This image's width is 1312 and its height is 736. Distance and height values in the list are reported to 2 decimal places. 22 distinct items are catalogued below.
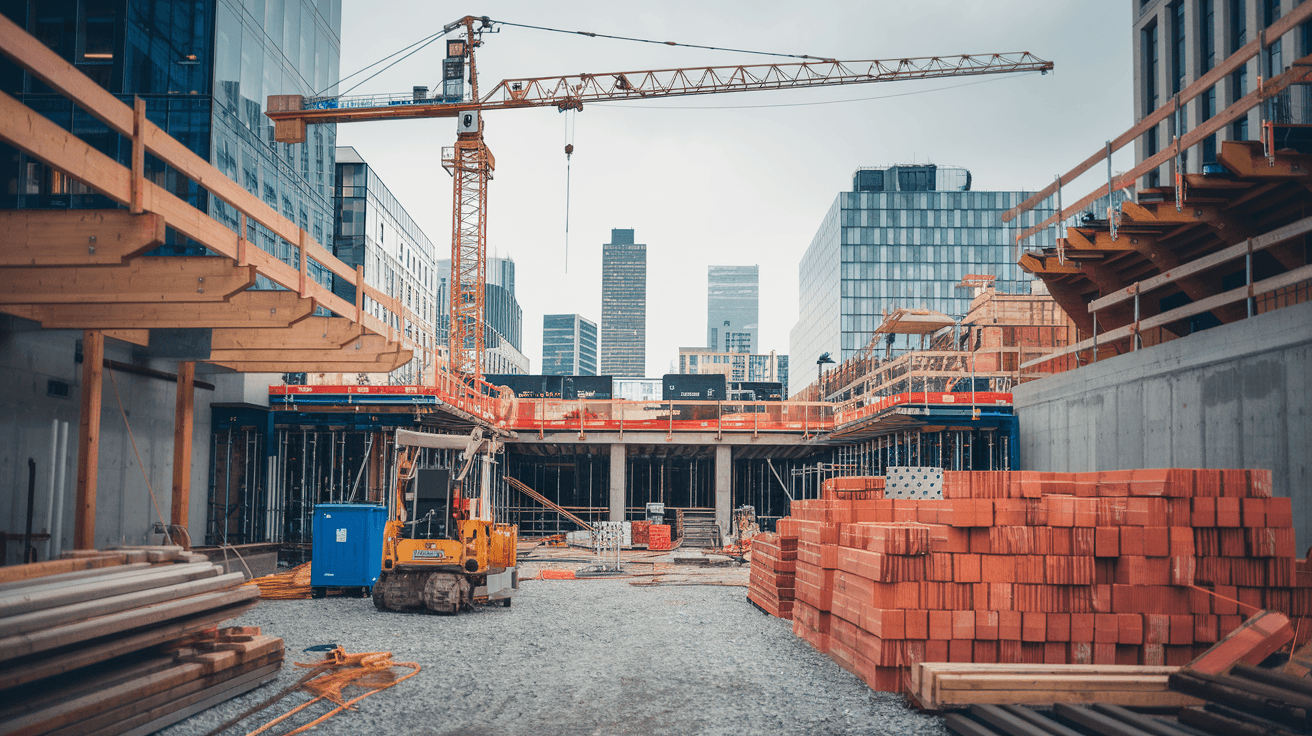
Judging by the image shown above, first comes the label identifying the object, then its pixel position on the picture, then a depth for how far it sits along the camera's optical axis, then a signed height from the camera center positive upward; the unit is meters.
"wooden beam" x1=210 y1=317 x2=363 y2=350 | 16.70 +1.73
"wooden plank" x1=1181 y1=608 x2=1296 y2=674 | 8.73 -2.07
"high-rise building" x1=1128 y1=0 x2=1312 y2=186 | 29.44 +13.95
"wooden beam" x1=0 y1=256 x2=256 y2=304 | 11.88 +1.92
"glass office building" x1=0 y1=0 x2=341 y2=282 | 23.48 +10.50
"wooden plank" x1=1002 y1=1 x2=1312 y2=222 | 13.69 +6.13
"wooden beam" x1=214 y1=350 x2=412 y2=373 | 18.42 +1.27
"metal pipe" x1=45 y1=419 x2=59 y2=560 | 16.58 -0.67
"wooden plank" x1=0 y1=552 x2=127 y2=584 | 8.12 -1.39
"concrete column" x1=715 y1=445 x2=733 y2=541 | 36.59 -1.95
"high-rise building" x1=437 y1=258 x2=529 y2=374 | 174.75 +16.09
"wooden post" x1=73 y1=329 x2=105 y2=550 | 14.07 -0.42
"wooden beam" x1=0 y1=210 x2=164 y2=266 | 9.86 +2.09
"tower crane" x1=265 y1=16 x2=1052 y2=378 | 52.06 +19.37
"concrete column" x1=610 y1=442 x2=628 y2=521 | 35.97 -1.81
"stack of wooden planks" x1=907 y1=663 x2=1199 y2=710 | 8.75 -2.48
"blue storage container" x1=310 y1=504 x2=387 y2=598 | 17.84 -2.43
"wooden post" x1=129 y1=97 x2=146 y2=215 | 9.31 +2.70
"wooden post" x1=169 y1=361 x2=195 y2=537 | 17.69 +0.06
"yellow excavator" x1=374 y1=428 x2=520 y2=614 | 15.77 -2.18
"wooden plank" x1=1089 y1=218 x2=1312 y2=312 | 14.02 +3.20
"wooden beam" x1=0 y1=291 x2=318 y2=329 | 13.85 +1.76
